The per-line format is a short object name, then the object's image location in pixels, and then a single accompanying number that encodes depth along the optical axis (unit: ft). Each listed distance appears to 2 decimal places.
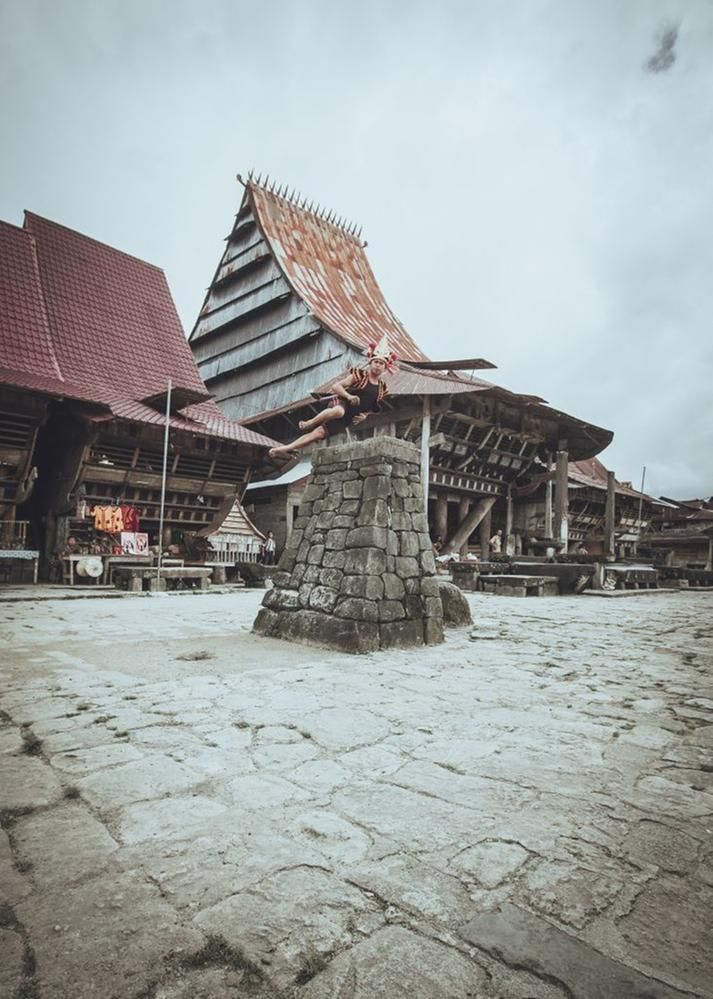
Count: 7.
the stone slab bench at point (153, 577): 38.65
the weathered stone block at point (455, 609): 22.45
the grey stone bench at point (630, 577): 50.34
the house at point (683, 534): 93.91
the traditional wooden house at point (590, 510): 67.46
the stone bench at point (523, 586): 41.60
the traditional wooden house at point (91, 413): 39.73
